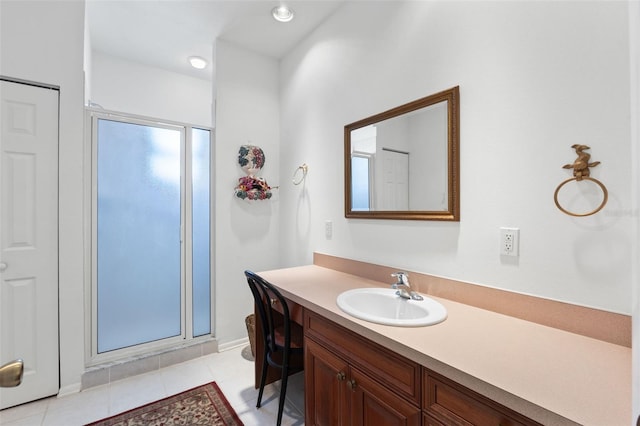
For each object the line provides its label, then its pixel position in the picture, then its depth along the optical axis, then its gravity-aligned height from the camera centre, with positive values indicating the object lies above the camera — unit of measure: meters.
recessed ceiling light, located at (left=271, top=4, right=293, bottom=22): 2.17 +1.53
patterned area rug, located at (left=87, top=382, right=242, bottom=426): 1.70 -1.24
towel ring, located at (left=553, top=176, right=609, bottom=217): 0.97 +0.06
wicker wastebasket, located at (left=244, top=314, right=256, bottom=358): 2.32 -0.95
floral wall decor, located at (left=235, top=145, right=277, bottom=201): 2.64 +0.31
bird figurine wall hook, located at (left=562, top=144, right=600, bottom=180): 1.01 +0.17
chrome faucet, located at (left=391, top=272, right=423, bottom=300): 1.42 -0.38
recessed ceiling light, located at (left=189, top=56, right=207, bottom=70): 2.90 +1.54
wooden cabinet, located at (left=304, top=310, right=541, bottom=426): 0.82 -0.62
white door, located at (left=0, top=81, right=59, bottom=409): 1.82 -0.16
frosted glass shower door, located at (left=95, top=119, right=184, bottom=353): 2.21 -0.17
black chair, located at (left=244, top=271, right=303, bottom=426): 1.61 -0.76
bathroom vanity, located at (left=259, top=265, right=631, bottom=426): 0.69 -0.44
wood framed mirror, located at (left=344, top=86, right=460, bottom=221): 1.43 +0.30
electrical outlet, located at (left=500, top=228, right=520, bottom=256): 1.19 -0.12
